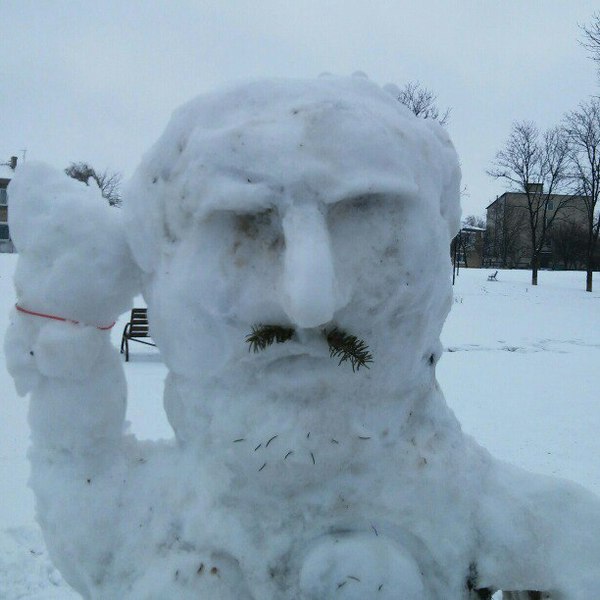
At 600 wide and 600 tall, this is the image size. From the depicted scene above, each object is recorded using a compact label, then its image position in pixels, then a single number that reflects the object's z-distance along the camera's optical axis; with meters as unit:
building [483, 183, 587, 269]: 36.72
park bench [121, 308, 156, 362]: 7.44
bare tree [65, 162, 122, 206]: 27.12
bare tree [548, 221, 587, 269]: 36.28
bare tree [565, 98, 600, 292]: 20.92
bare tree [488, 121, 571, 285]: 23.06
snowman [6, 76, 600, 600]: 1.13
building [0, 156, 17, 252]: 34.67
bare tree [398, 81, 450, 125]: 19.11
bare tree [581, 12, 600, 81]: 15.89
